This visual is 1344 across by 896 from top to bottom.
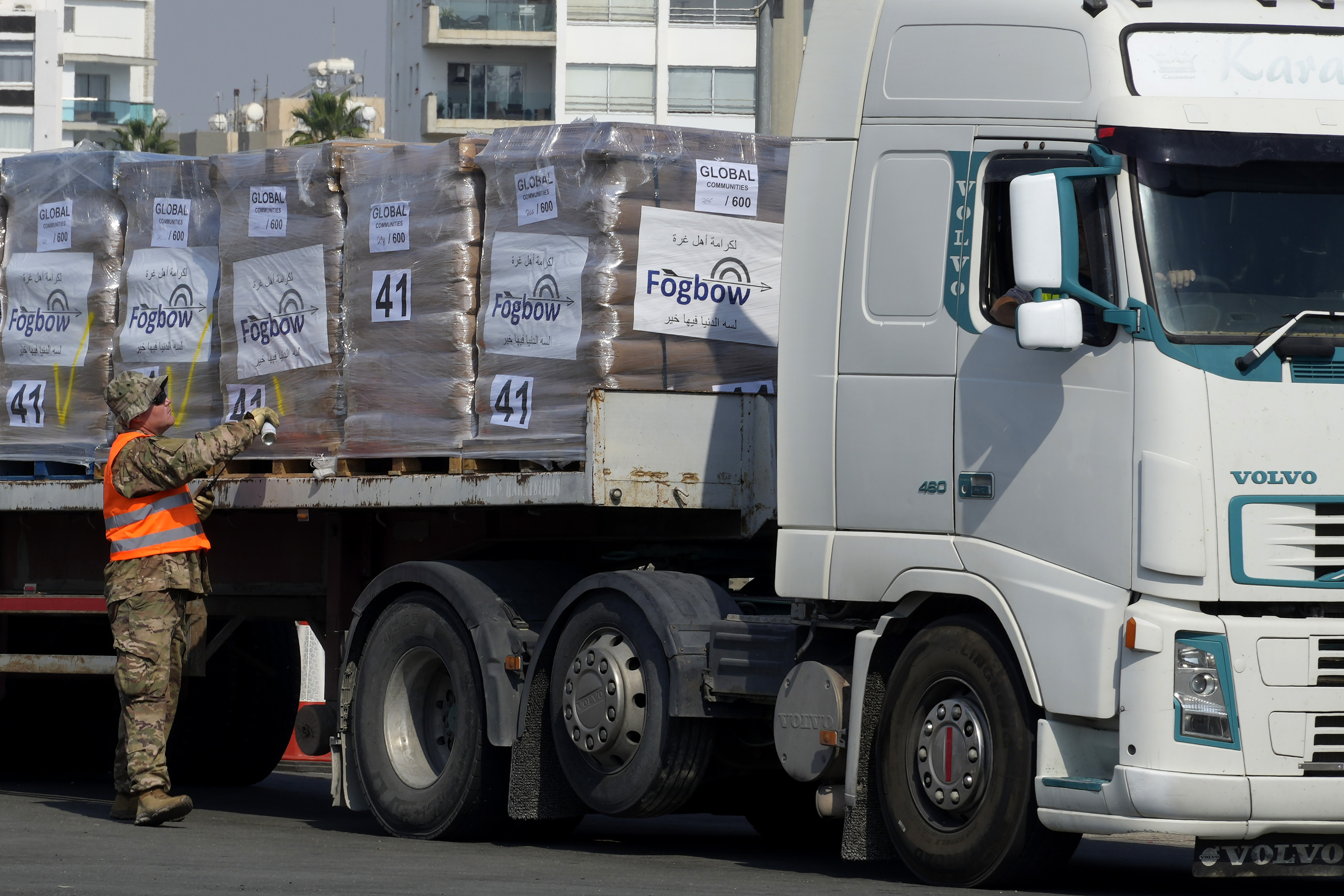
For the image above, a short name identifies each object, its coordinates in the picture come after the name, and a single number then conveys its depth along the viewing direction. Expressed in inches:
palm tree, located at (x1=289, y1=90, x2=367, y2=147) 5433.1
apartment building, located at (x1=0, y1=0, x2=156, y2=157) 7598.4
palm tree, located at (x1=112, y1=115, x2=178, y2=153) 5762.8
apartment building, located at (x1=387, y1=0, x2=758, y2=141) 4173.2
